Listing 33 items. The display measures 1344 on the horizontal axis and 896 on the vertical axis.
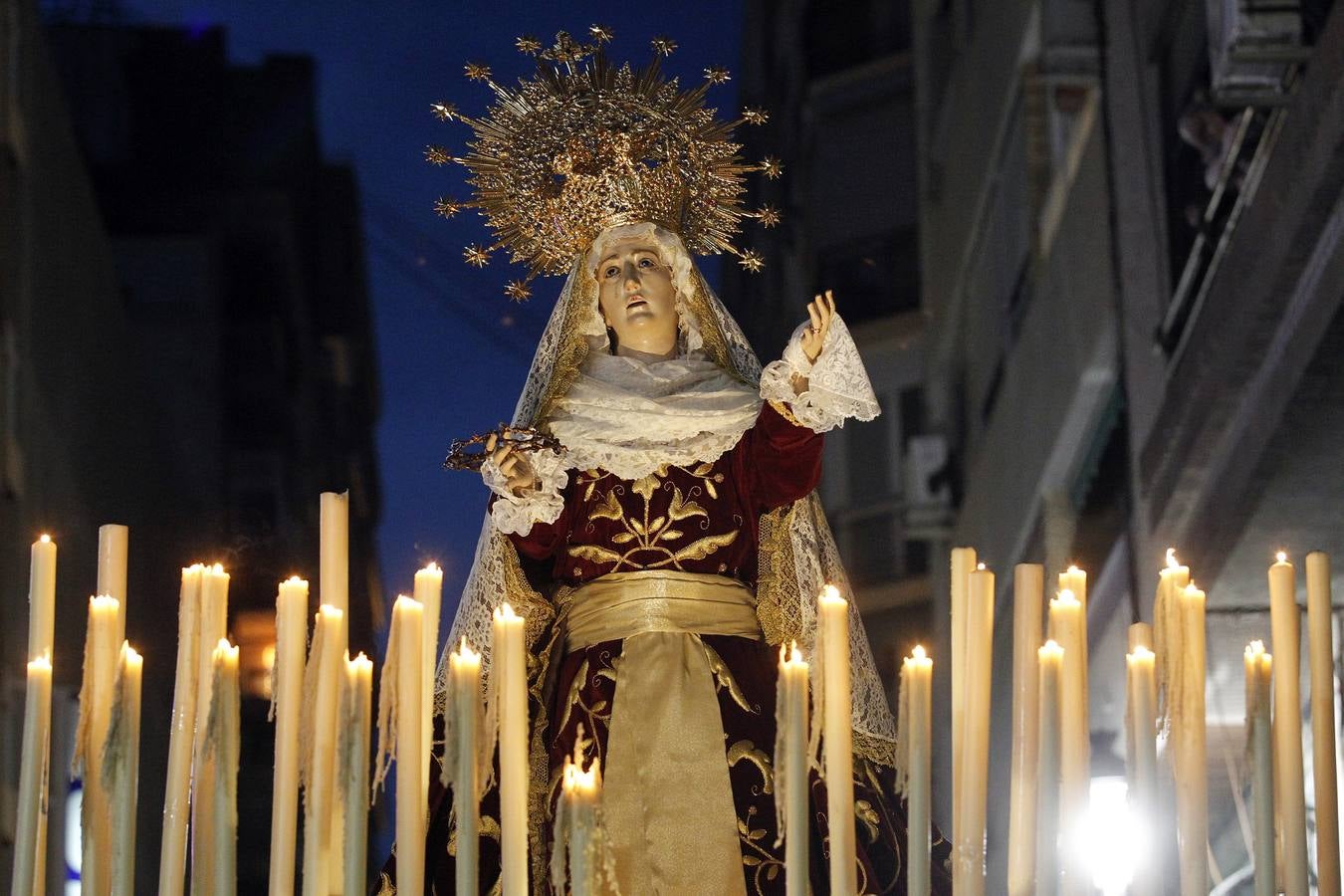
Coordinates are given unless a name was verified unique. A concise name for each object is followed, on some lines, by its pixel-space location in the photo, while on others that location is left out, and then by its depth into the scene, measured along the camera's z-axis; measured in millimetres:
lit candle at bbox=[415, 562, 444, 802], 5965
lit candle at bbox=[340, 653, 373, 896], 5795
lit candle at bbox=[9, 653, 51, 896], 6036
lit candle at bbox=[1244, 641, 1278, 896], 5886
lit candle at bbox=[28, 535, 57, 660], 6279
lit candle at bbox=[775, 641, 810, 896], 5590
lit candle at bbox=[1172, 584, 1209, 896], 5779
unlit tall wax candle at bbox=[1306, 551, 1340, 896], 5950
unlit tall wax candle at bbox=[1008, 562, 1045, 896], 5868
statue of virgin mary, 7529
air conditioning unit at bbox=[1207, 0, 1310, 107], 10657
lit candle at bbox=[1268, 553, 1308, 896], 5932
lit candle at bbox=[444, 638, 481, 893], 5636
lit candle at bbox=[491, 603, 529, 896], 5526
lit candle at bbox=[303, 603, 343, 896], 5944
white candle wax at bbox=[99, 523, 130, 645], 6285
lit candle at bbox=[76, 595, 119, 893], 6090
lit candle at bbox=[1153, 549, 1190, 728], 6093
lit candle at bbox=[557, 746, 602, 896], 5383
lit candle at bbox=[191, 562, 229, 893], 6042
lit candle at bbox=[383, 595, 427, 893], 5749
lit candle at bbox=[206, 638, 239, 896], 5965
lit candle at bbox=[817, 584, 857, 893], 5624
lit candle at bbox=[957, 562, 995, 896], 5779
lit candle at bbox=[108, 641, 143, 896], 5996
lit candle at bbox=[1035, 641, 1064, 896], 5859
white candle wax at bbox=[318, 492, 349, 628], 6191
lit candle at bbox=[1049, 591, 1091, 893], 5807
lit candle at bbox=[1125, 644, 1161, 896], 5843
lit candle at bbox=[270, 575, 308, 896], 5920
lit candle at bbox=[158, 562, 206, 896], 6020
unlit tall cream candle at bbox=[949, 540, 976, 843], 6039
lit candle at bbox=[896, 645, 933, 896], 5779
